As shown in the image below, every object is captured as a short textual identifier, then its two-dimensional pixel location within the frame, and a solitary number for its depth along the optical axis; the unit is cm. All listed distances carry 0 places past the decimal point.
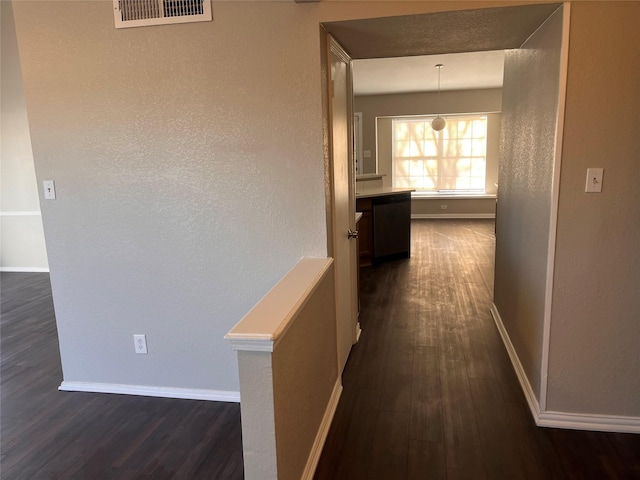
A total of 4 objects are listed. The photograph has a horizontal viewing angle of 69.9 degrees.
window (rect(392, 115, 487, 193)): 882
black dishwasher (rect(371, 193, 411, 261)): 573
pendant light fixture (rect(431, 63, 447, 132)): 757
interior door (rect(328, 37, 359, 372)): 258
